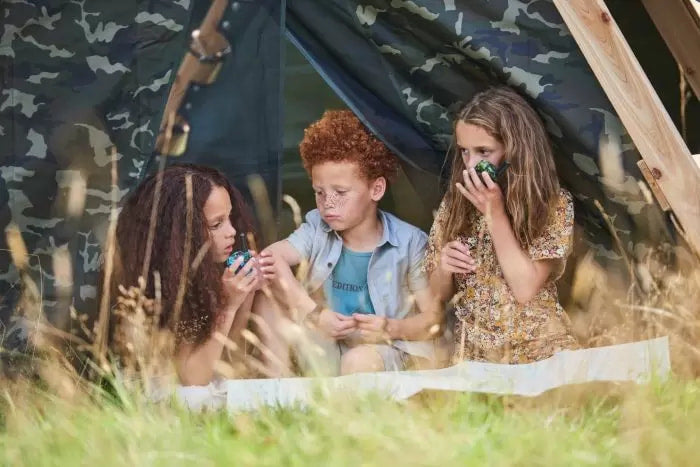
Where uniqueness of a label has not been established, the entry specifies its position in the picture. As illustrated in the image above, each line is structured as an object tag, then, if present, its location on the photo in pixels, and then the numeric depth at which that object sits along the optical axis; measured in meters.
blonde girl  6.20
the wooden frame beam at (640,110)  5.77
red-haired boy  6.50
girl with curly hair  6.20
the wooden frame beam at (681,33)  6.84
